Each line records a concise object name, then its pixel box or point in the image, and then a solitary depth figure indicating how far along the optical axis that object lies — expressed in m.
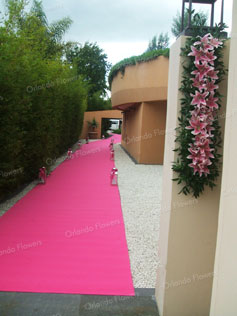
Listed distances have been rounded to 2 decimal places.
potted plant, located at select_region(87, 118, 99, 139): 29.03
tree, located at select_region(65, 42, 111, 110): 34.88
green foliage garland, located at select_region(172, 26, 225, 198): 2.86
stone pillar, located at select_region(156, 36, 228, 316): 3.06
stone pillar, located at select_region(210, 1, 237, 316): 2.04
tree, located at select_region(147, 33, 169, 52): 19.23
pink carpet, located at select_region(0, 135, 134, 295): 3.68
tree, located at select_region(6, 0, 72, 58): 18.41
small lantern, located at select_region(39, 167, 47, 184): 9.16
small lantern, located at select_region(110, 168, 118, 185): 9.34
